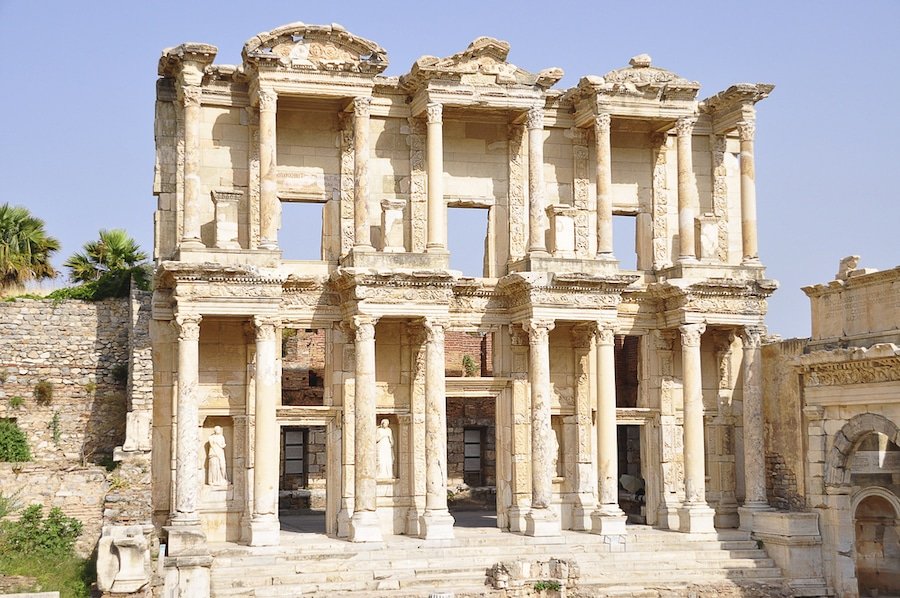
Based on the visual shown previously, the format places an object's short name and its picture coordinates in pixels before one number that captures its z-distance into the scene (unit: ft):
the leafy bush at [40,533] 76.59
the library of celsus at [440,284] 83.10
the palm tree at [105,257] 115.65
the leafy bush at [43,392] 98.17
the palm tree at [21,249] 109.60
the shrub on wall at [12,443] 95.38
